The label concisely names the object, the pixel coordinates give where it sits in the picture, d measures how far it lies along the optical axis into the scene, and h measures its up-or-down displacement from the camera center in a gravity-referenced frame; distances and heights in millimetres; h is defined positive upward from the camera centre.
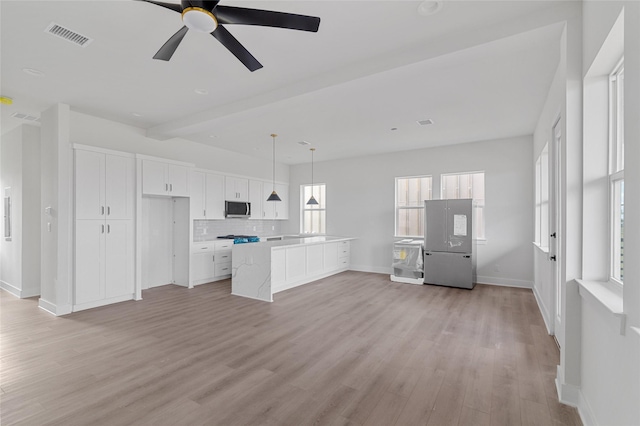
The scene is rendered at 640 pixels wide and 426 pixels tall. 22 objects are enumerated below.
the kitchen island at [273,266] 5031 -1005
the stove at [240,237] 6092 -620
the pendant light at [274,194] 5929 +332
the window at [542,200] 4535 +171
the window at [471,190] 6336 +436
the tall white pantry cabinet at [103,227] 4480 -279
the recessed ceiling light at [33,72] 3361 +1519
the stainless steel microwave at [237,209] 6848 +13
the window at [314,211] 8508 -32
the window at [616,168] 1982 +289
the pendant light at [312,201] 7148 +196
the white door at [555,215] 3314 -45
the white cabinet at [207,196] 6180 +290
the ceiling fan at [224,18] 1914 +1242
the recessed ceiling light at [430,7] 2312 +1567
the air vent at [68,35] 2654 +1558
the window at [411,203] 7031 +171
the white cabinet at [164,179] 5293 +552
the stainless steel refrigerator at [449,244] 5812 -650
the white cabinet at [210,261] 6062 -1068
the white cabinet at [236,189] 6949 +487
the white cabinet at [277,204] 8039 +149
